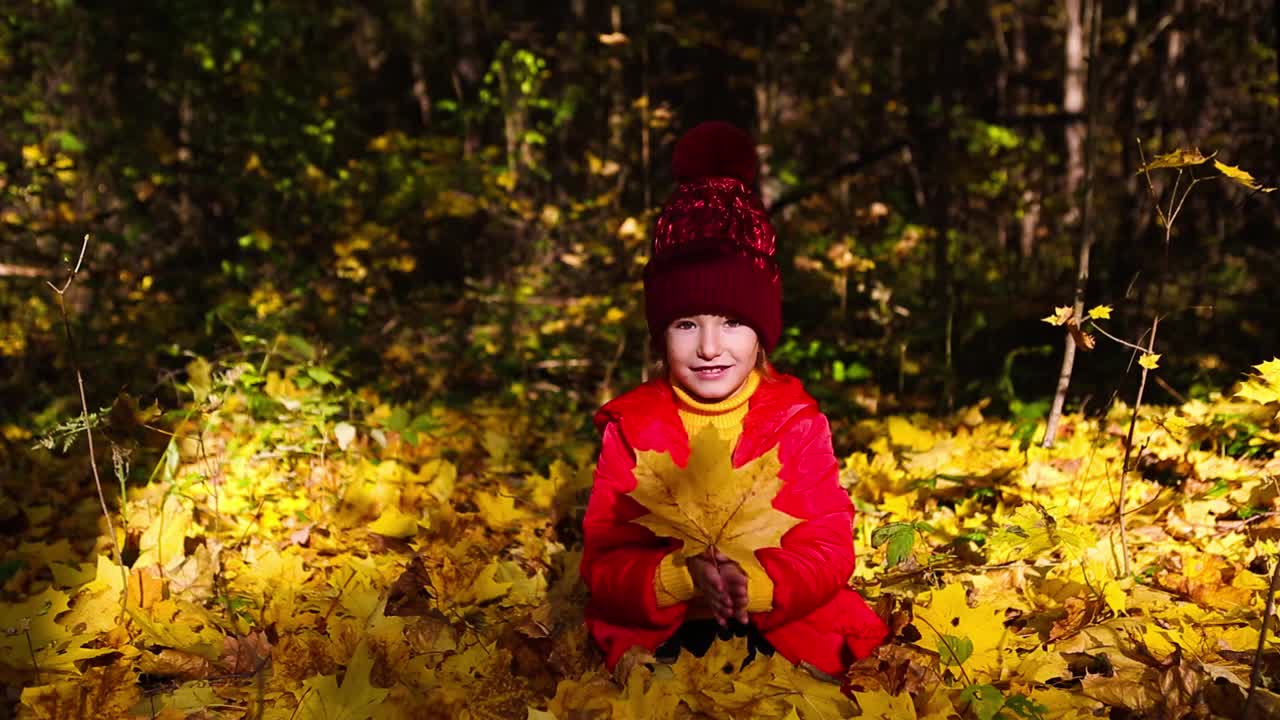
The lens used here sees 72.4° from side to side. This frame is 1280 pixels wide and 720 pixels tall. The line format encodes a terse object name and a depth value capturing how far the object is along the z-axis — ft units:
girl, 5.85
